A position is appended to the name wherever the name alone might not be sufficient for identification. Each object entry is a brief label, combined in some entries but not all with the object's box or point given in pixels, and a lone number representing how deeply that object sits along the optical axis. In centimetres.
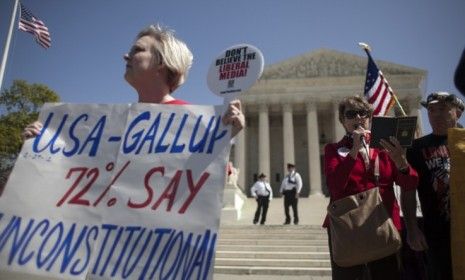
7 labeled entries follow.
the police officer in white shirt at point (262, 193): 1722
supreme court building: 4572
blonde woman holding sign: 278
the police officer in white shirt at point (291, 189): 1667
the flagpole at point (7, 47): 1360
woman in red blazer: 298
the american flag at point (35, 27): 1505
